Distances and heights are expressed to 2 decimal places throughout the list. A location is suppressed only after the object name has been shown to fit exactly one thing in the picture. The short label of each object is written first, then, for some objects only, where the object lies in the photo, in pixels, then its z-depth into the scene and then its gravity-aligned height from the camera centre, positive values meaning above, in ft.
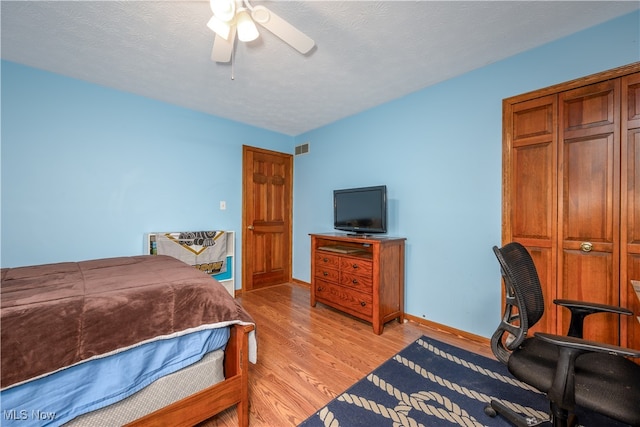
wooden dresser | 8.04 -2.30
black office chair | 3.03 -2.23
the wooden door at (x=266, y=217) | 12.26 -0.23
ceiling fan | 4.21 +3.55
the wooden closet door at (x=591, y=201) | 5.65 +0.33
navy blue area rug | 4.59 -3.84
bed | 3.14 -2.02
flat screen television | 9.04 +0.16
